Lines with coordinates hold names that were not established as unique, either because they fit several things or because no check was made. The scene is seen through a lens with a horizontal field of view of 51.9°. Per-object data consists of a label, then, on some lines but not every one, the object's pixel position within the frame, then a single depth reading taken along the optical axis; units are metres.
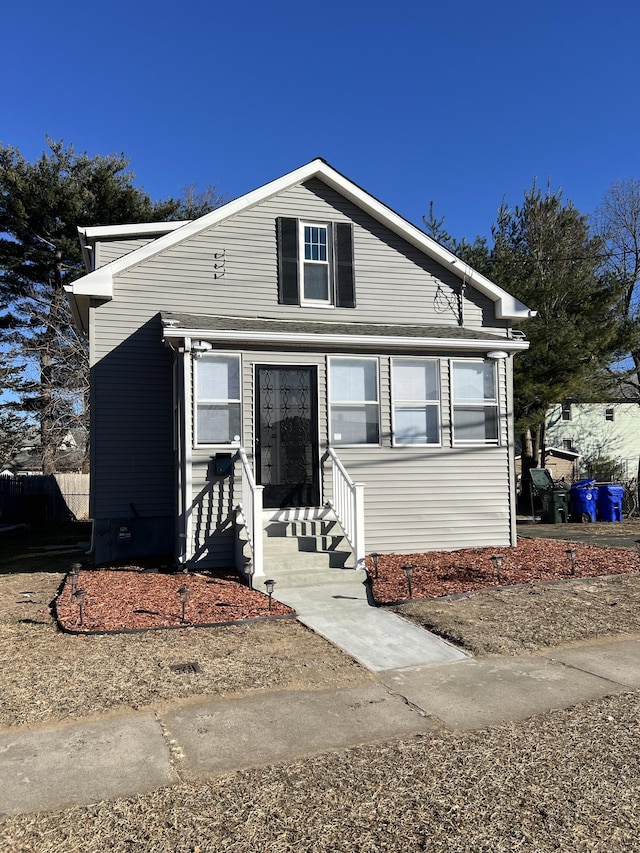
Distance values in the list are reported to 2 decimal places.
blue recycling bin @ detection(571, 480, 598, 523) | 17.70
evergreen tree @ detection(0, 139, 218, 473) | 25.78
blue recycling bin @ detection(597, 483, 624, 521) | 17.59
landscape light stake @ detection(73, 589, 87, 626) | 6.67
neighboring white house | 36.22
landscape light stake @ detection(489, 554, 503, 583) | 8.48
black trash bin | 17.62
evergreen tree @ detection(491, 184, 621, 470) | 19.52
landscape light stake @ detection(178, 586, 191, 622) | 6.74
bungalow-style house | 9.80
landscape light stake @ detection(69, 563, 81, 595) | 7.65
